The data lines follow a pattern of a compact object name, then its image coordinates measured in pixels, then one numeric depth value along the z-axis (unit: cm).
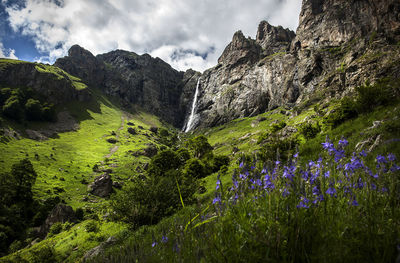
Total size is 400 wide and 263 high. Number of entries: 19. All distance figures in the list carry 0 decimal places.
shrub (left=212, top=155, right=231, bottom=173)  3753
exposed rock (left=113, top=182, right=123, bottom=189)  4967
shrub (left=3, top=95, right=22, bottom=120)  8975
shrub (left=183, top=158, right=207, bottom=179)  3562
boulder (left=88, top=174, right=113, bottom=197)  4538
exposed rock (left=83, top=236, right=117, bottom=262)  1135
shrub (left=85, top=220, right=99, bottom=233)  1923
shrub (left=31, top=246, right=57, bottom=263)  1475
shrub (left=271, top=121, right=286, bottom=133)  4569
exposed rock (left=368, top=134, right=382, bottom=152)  895
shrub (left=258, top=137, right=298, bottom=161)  1753
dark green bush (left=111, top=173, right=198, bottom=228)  1623
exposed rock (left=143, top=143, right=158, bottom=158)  8988
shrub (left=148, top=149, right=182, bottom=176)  4663
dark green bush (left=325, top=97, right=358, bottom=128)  1908
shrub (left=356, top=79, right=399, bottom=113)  1578
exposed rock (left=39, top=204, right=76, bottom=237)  2959
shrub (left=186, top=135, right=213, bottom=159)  5722
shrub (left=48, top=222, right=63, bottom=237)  2638
